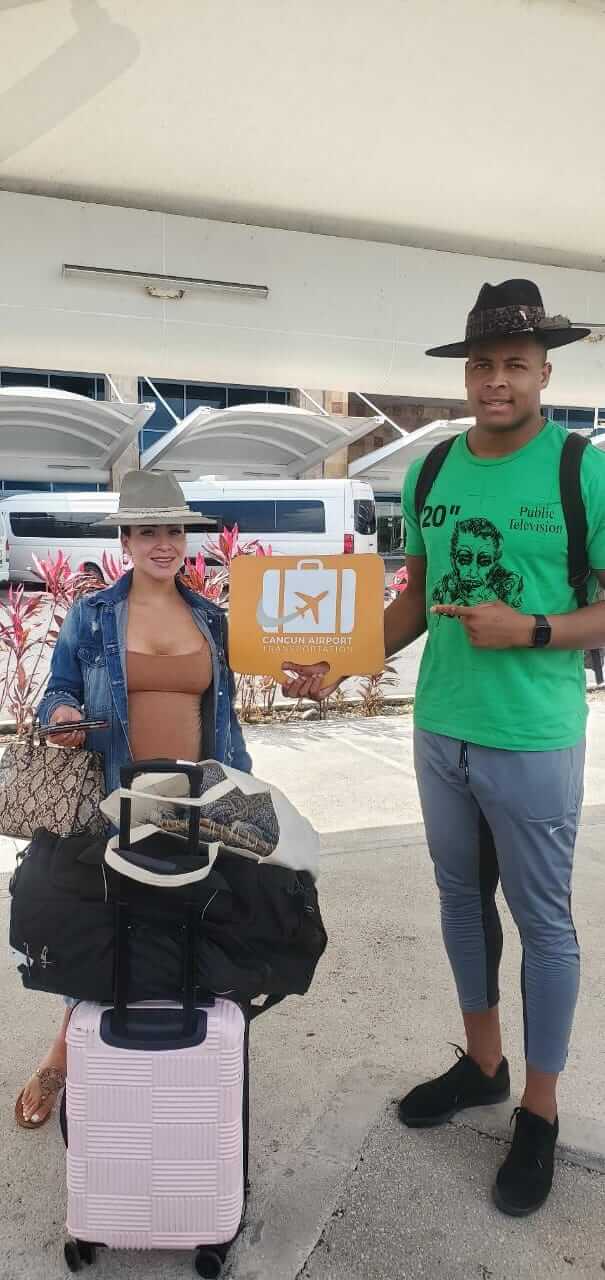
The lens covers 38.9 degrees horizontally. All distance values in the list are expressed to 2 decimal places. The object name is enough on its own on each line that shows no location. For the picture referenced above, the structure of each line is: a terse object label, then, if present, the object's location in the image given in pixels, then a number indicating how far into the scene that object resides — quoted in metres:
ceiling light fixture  3.30
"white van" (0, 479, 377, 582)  17.91
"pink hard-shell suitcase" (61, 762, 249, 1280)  1.48
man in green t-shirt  1.68
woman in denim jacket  1.96
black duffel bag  1.51
